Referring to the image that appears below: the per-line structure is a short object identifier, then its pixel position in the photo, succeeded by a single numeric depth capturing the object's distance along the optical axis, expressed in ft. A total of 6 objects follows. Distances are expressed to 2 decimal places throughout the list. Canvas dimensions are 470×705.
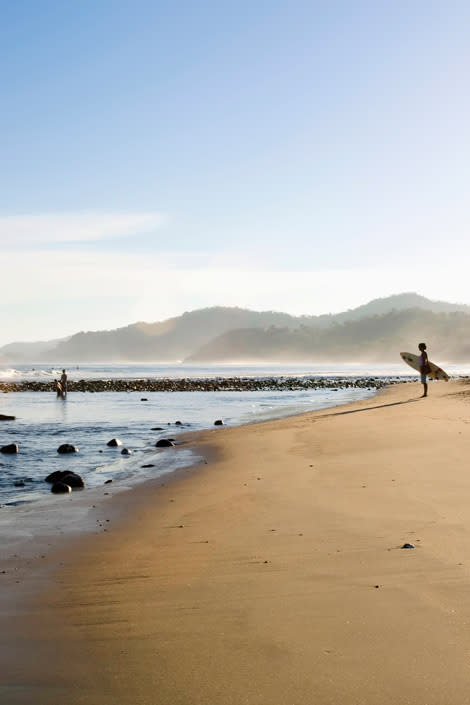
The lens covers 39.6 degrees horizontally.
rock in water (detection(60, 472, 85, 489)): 40.78
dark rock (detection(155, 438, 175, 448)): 60.90
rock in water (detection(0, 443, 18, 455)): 57.36
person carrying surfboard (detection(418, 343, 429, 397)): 100.17
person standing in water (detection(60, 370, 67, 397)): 148.72
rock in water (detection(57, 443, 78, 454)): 57.82
